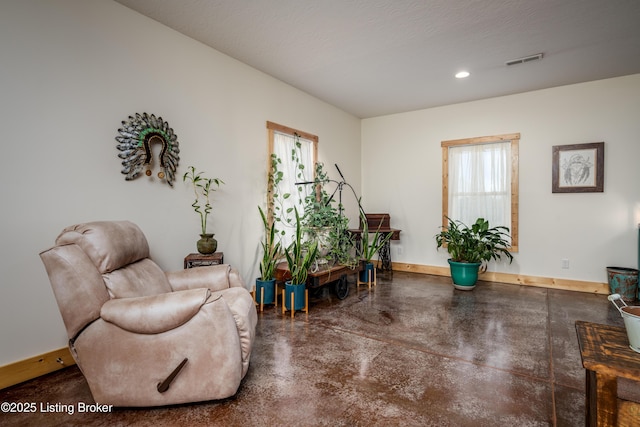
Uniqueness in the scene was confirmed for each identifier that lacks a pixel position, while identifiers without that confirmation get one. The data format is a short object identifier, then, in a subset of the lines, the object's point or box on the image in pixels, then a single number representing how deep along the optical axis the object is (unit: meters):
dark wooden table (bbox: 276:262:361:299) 3.61
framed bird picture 4.39
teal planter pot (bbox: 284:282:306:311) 3.46
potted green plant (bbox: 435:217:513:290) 4.45
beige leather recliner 1.72
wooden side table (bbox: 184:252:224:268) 2.95
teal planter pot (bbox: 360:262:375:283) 4.70
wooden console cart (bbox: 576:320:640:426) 1.10
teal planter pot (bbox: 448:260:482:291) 4.42
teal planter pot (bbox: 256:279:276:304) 3.66
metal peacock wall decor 2.74
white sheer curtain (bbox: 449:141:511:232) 5.02
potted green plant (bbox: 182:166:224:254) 3.08
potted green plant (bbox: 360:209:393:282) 4.67
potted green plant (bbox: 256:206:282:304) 3.66
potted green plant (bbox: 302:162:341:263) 3.95
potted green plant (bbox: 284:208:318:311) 3.47
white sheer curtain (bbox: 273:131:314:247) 4.44
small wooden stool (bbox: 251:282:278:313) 3.61
